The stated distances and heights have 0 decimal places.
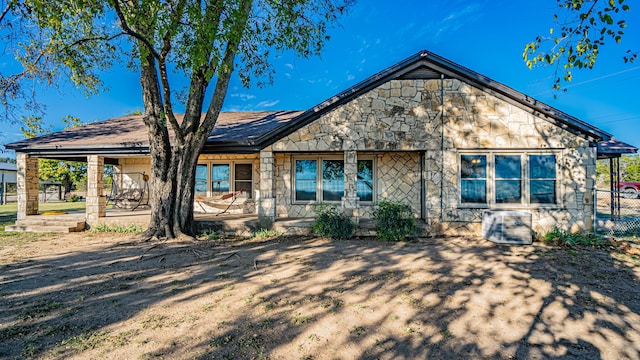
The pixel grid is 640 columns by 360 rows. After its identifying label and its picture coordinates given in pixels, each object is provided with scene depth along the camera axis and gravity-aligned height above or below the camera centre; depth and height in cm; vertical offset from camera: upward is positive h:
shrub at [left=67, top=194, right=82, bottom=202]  2460 -114
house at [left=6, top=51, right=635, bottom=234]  826 +114
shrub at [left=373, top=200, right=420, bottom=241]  823 -115
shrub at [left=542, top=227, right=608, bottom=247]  754 -152
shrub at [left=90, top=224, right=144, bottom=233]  959 -144
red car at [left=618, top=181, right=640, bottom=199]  2253 -54
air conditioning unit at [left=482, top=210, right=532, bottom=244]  777 -122
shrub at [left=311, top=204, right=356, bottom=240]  847 -122
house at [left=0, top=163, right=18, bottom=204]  3373 +157
